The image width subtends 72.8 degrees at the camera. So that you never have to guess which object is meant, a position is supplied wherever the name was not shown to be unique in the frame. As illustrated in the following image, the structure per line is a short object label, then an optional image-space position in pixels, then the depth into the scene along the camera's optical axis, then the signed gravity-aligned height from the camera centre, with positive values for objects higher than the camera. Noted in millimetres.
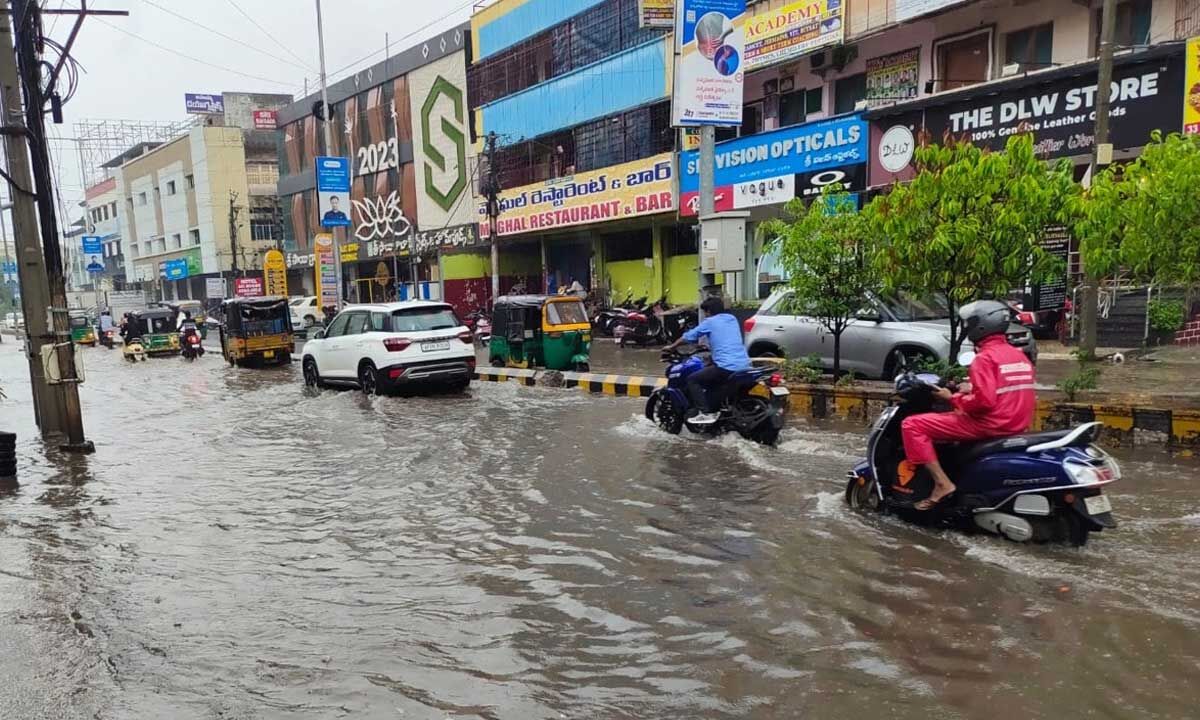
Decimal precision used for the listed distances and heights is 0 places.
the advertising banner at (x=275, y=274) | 33969 +114
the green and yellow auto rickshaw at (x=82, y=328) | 35800 -2065
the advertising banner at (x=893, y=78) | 18219 +4122
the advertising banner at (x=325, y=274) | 28578 +31
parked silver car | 10766 -1052
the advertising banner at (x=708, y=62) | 11742 +2936
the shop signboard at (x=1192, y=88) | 13188 +2642
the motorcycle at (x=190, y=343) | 26531 -2096
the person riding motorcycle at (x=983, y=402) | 5047 -908
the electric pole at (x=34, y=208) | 9297 +888
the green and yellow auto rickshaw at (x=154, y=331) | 27562 -1749
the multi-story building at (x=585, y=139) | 24547 +4333
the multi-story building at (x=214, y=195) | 59188 +6263
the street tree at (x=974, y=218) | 7797 +379
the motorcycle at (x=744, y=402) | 8523 -1483
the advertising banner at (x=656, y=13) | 19578 +6067
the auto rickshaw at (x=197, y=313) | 36072 -1687
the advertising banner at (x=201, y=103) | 67938 +14744
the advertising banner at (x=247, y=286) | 44469 -491
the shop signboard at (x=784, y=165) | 18766 +2425
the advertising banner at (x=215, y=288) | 51531 -630
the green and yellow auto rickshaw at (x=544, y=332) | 15578 -1217
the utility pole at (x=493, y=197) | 27969 +2544
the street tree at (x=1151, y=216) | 6801 +313
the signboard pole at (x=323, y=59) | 27445 +7707
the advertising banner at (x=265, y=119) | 60344 +11641
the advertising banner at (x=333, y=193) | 25469 +2562
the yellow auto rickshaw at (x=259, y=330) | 21578 -1418
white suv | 13578 -1269
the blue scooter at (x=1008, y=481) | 4816 -1400
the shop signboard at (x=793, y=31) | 18469 +5458
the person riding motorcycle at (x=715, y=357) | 8547 -979
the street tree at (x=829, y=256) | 9930 +66
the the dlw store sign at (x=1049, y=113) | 13766 +2714
